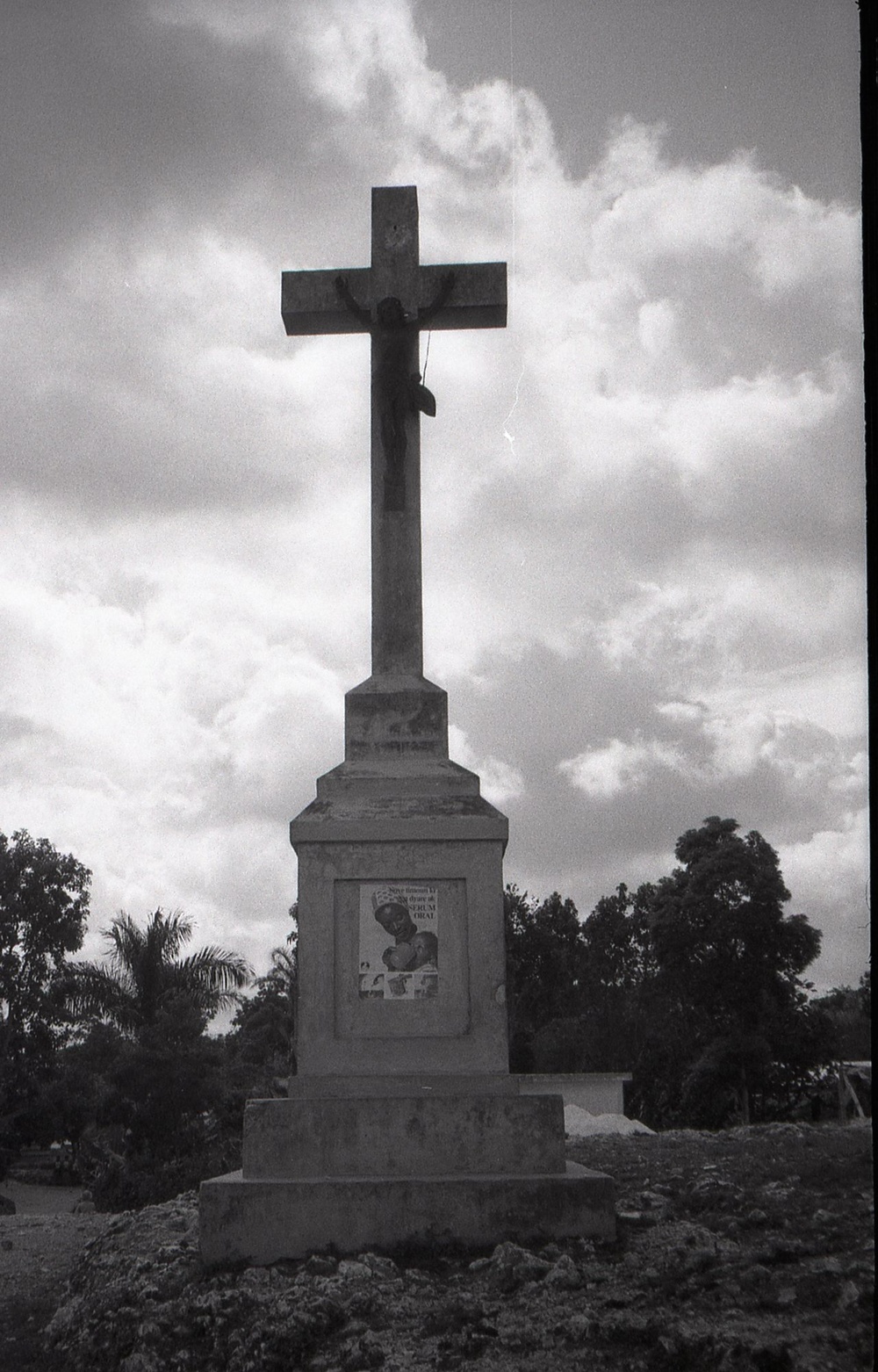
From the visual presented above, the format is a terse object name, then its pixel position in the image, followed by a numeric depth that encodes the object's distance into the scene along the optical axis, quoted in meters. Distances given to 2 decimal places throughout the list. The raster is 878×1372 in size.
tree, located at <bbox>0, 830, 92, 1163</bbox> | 30.22
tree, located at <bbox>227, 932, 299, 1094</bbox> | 34.38
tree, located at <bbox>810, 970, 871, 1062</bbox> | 28.63
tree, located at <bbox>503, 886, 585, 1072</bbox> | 45.44
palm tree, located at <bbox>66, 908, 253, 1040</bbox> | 23.39
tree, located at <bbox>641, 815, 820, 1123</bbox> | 29.02
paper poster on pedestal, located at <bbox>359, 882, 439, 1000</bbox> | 7.86
